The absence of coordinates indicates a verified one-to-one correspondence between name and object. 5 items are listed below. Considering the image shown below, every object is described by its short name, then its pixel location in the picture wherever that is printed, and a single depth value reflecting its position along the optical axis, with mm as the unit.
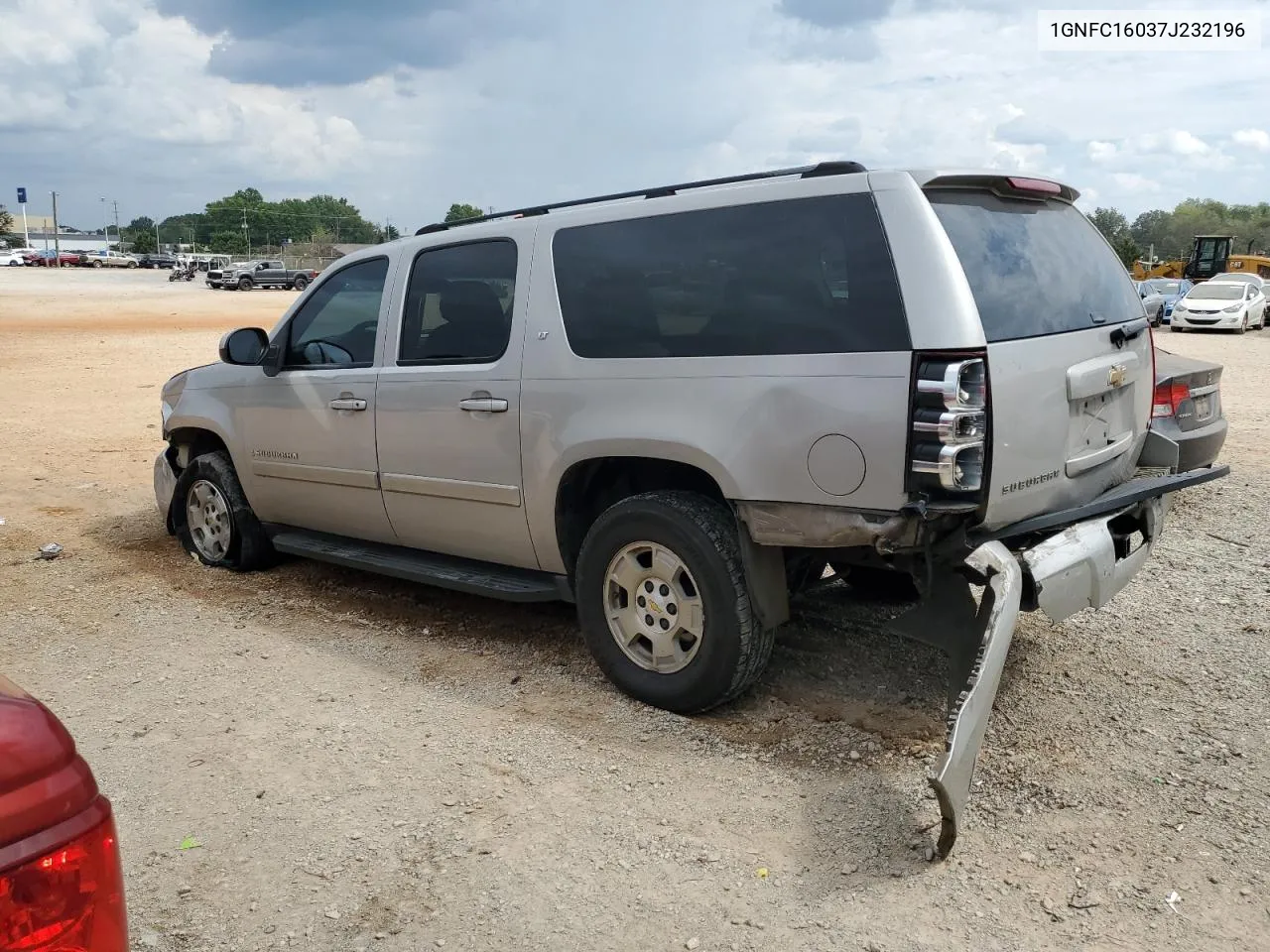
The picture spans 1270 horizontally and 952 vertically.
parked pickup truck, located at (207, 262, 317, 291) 53906
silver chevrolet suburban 3516
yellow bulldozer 40750
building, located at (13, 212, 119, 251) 134000
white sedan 26609
